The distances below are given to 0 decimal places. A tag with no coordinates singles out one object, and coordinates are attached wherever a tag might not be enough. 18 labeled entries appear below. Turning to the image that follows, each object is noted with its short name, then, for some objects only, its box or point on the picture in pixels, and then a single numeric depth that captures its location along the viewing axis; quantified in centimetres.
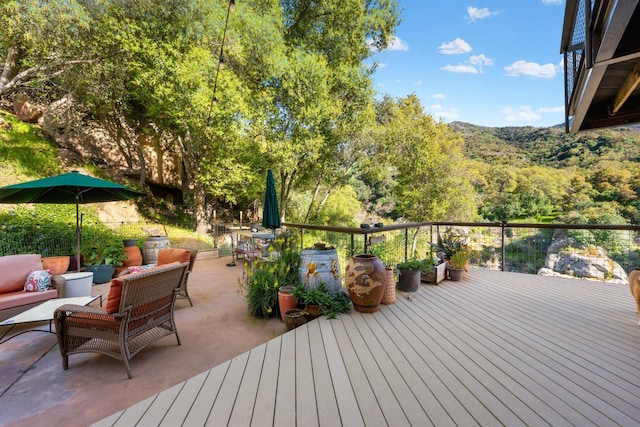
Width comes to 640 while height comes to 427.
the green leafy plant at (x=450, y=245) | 455
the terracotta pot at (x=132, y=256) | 583
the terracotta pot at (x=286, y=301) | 307
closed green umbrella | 526
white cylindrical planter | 345
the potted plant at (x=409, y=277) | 371
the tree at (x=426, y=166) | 1376
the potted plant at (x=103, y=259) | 518
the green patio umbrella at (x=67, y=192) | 374
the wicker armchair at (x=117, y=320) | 223
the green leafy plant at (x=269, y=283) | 336
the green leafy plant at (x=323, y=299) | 292
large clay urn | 289
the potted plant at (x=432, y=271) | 416
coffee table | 246
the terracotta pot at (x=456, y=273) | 431
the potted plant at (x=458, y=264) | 432
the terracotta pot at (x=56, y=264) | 438
